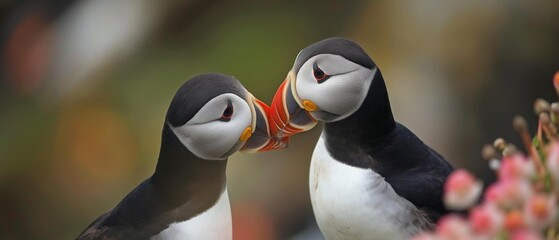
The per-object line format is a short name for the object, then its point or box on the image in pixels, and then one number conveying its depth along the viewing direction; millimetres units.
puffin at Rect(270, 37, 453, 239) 4706
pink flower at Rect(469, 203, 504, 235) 4425
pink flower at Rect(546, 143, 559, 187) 4446
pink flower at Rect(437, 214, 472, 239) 4425
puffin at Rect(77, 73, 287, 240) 4682
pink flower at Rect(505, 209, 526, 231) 4424
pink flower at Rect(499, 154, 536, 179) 4443
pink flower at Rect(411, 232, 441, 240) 4436
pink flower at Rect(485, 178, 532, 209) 4433
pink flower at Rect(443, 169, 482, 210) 4437
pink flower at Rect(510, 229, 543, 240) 4410
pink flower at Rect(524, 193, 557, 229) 4425
